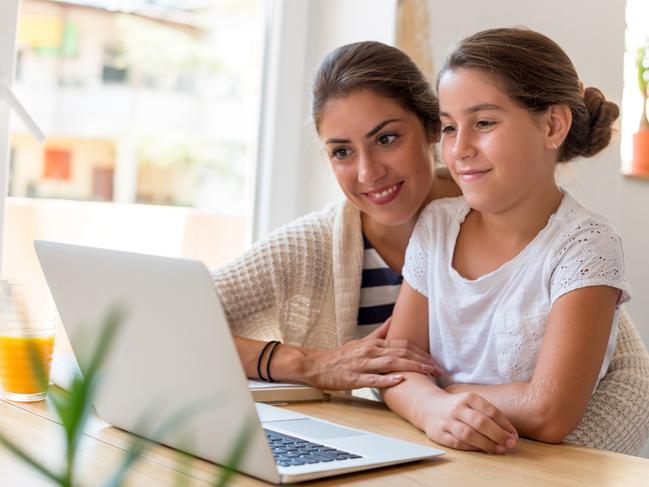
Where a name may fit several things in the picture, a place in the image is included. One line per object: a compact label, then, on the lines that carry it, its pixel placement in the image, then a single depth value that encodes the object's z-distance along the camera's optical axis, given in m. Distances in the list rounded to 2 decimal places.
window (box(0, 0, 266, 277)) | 1.82
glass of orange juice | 1.15
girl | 1.11
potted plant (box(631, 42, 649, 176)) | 2.55
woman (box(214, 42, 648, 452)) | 1.48
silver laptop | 0.74
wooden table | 0.80
